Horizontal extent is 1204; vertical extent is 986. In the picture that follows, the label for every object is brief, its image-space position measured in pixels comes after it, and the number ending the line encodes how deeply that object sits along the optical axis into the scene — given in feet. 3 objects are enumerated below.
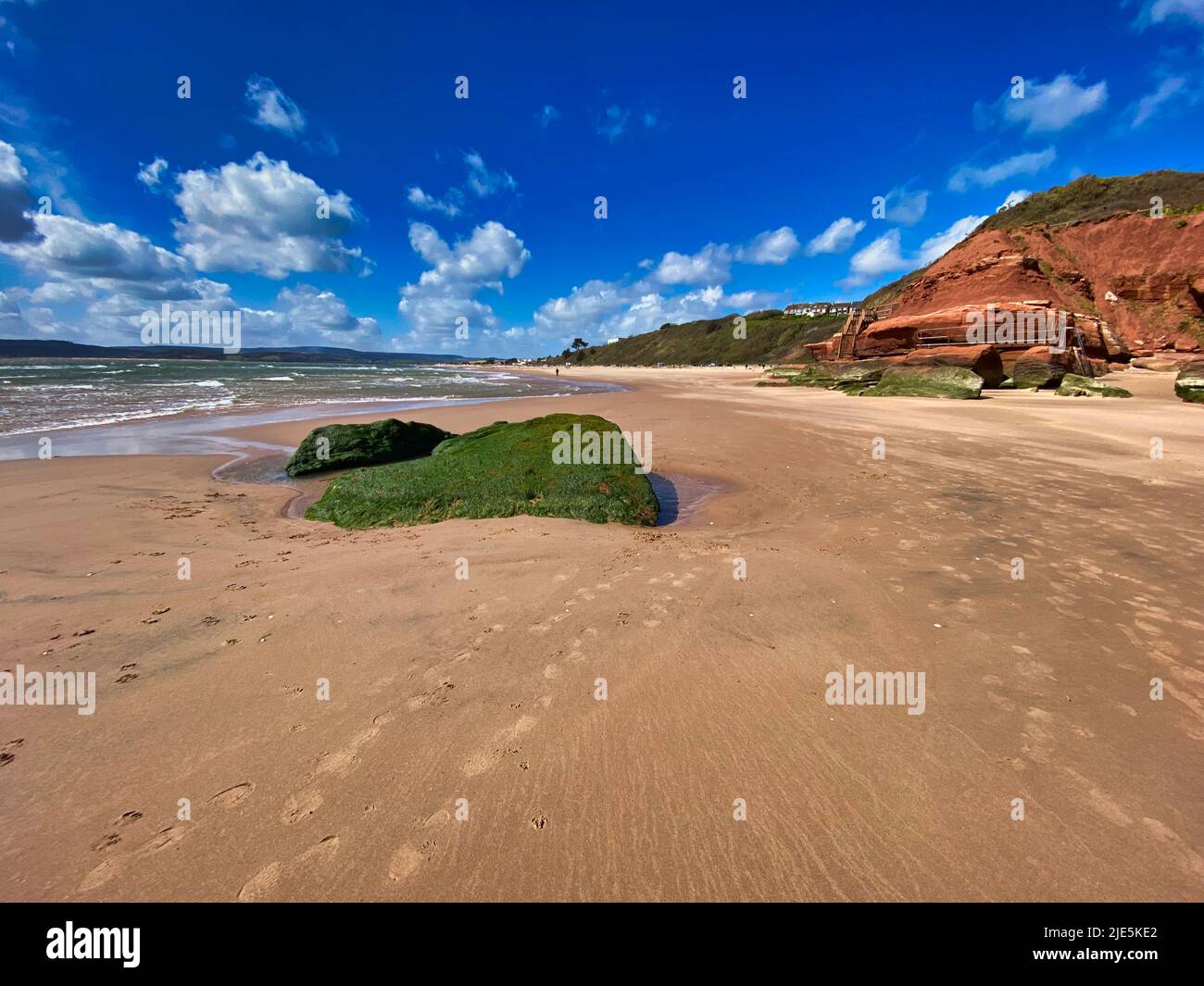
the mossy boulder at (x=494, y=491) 25.14
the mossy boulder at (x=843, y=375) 103.71
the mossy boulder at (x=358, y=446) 38.06
